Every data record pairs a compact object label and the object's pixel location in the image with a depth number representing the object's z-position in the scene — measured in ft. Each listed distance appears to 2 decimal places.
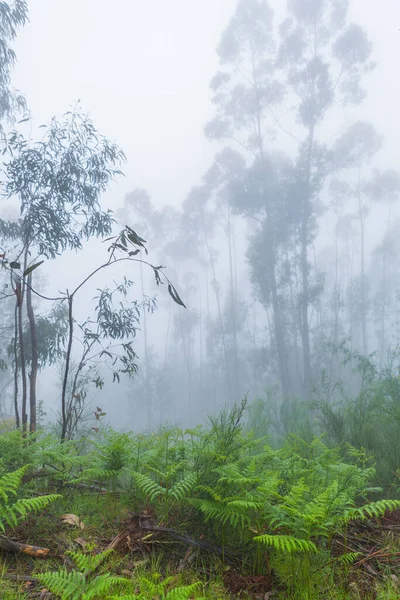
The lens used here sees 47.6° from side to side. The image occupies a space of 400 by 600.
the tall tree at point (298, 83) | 55.01
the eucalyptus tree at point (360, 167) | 60.80
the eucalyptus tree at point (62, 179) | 21.18
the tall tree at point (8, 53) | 24.43
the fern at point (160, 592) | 3.66
